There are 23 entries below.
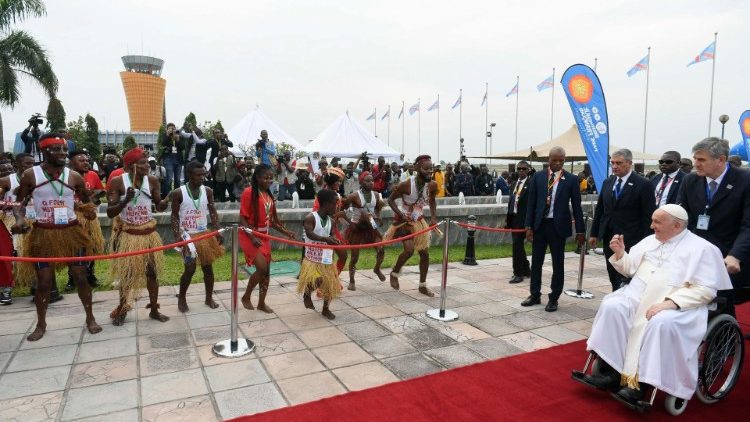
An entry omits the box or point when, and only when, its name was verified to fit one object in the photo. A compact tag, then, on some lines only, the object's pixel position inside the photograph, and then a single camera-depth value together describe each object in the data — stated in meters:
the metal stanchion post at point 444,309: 5.29
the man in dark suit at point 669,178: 6.35
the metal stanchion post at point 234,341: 4.21
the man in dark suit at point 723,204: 4.04
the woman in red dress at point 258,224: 5.34
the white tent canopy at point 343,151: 23.06
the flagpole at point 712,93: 29.97
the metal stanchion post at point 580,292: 6.53
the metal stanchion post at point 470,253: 8.62
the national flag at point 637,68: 25.67
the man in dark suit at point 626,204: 5.17
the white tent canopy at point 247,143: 22.80
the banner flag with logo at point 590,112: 8.23
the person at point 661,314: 3.16
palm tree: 16.94
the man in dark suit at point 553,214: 5.62
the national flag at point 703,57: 25.33
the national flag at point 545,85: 30.52
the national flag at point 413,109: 41.58
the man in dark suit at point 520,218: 7.38
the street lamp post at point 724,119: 16.98
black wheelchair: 3.28
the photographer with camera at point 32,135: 9.84
